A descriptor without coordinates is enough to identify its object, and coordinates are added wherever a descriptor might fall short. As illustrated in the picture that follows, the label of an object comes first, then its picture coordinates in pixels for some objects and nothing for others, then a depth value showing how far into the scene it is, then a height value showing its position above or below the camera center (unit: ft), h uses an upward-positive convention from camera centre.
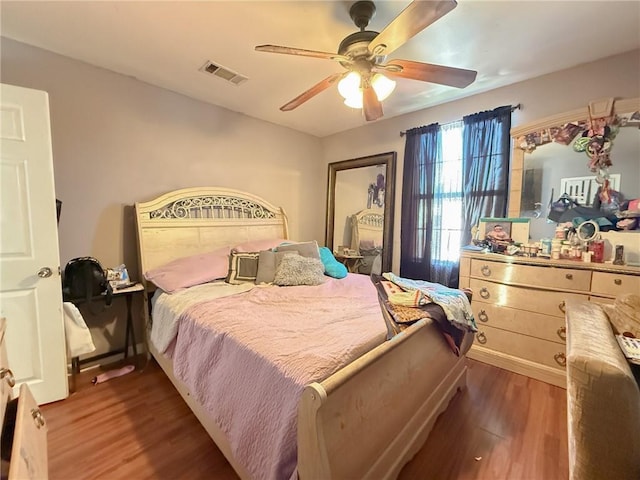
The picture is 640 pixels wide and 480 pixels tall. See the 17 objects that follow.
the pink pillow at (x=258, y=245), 9.32 -0.90
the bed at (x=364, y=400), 3.02 -2.52
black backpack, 6.93 -1.59
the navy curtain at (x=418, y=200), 10.02 +0.79
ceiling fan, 4.12 +2.83
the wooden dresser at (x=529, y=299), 6.47 -2.04
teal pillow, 9.14 -1.55
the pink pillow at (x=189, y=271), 7.44 -1.51
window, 8.64 +1.17
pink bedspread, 3.49 -2.00
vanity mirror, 6.78 +1.57
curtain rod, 8.29 +3.39
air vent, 7.50 +4.05
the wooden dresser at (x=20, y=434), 2.75 -2.49
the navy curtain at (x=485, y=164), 8.50 +1.79
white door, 5.67 -0.68
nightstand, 7.24 -3.19
